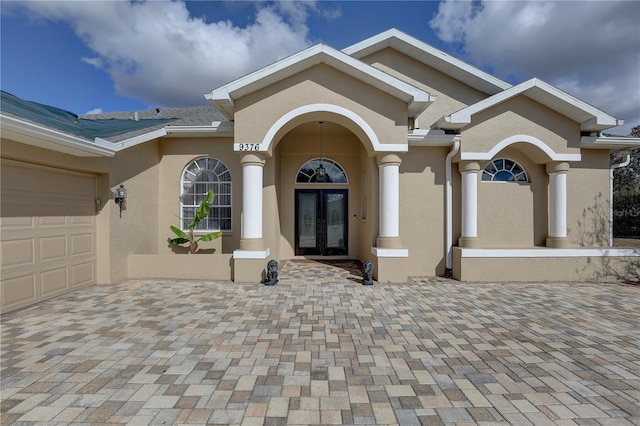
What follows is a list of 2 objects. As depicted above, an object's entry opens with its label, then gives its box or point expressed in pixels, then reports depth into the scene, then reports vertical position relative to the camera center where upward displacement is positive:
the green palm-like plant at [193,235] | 8.25 -0.53
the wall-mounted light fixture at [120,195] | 7.16 +0.48
